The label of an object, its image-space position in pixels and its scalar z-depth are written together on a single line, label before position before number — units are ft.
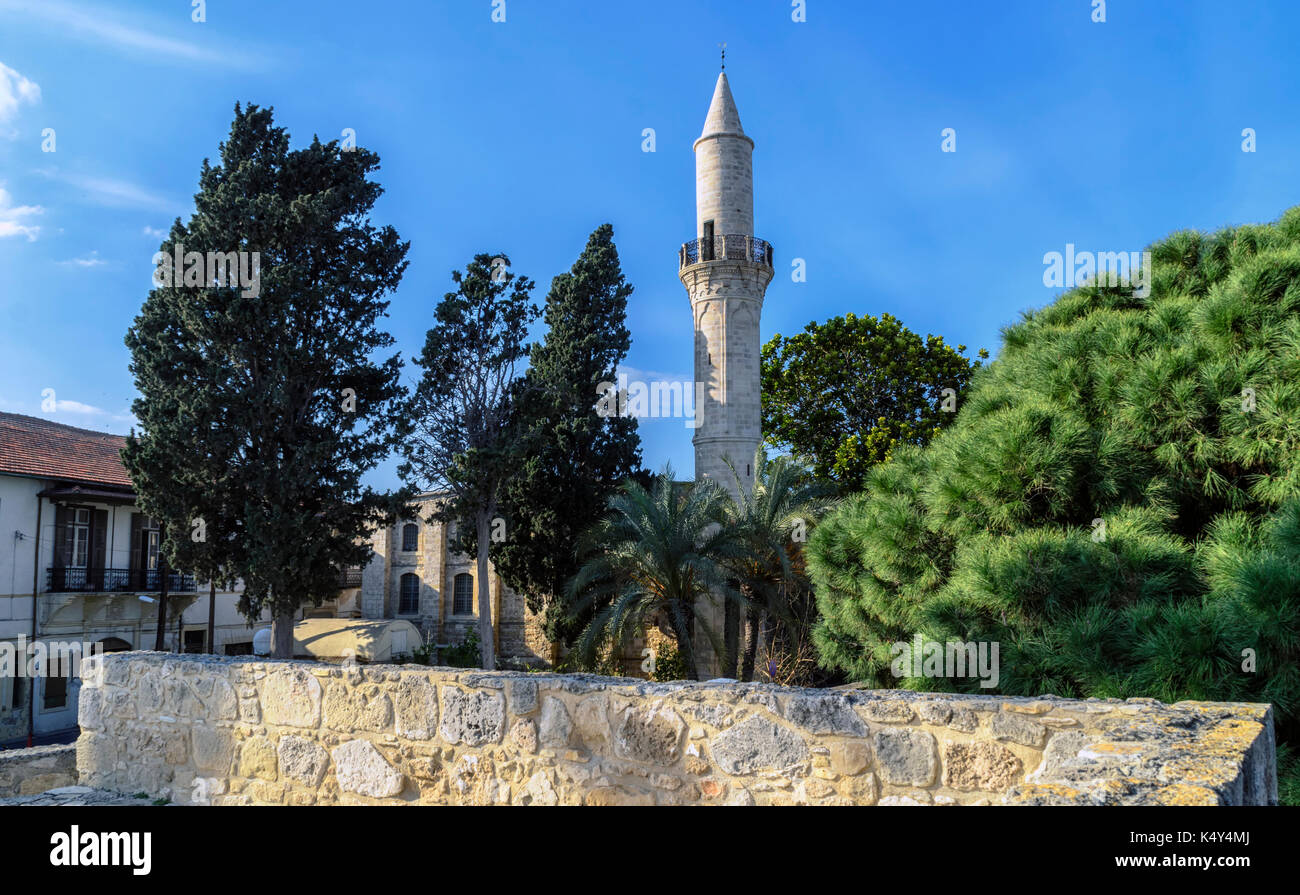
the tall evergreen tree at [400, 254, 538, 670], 68.33
